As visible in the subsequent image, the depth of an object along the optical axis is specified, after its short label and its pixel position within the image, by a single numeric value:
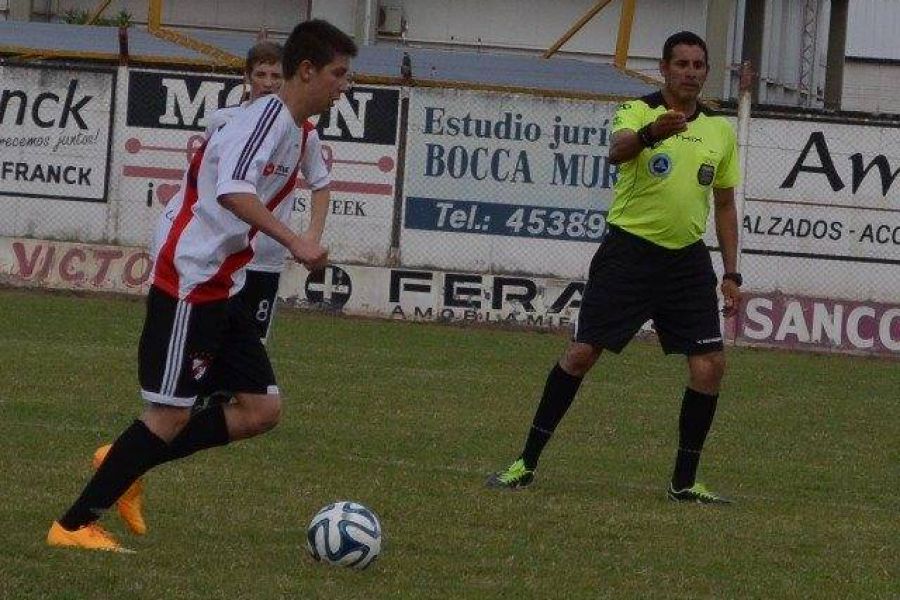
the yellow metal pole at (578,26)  50.50
